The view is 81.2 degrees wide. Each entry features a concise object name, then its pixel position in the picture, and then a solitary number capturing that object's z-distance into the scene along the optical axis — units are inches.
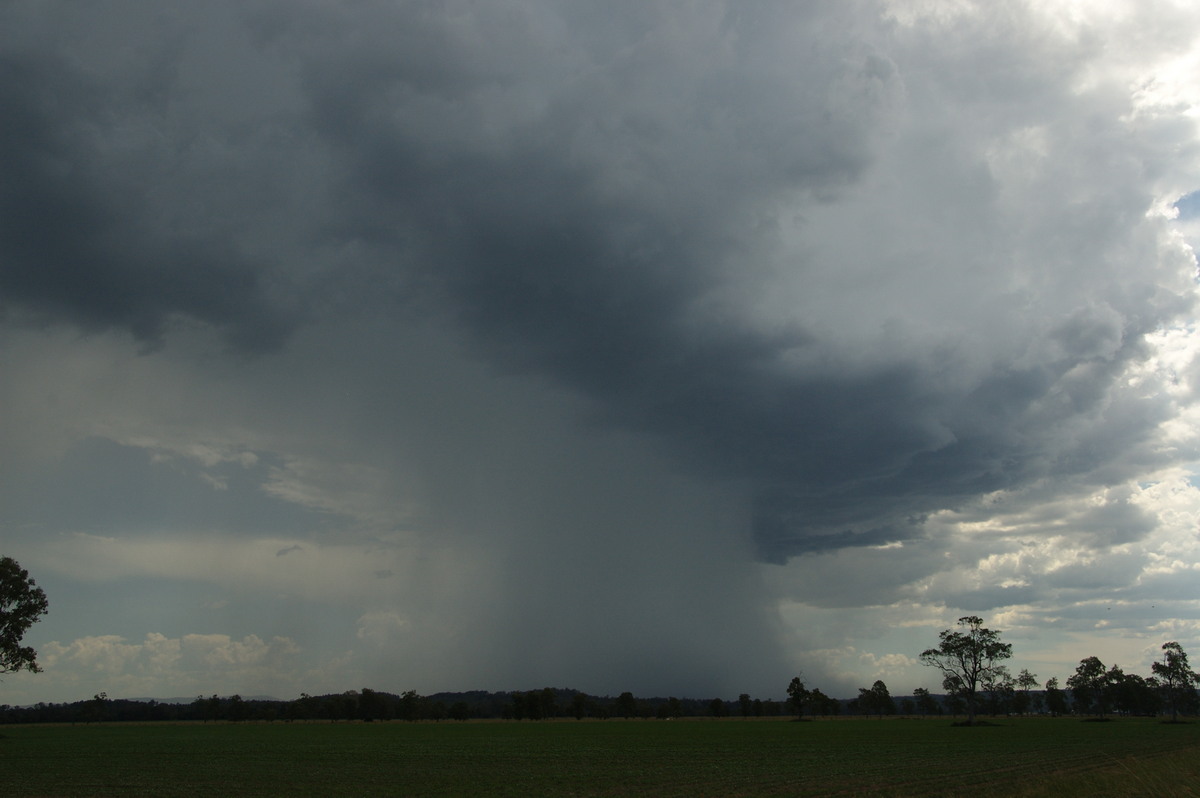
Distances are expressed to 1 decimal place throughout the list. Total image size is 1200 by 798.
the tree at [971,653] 5428.2
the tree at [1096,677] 7426.2
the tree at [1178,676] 5748.0
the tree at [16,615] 3361.2
